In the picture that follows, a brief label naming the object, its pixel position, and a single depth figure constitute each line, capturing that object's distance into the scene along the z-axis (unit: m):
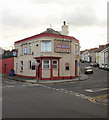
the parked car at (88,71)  26.77
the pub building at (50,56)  18.38
